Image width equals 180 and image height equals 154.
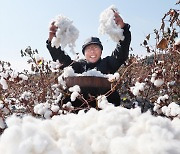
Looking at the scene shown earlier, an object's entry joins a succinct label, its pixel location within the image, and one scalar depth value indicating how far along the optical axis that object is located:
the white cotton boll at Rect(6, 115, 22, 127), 0.81
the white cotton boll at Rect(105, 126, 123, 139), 0.76
